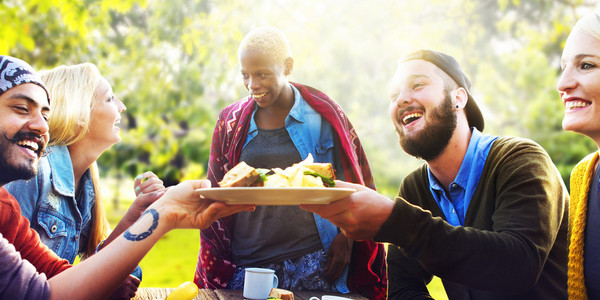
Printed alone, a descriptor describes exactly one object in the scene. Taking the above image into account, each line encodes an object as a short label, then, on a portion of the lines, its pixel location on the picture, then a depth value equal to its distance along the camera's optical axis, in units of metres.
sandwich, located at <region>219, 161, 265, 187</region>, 2.06
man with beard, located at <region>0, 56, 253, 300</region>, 1.81
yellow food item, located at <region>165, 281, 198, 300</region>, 2.08
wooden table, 2.47
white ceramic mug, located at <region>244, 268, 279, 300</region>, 2.29
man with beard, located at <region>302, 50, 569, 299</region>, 2.16
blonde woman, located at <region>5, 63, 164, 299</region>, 2.59
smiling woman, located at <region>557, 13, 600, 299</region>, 2.22
